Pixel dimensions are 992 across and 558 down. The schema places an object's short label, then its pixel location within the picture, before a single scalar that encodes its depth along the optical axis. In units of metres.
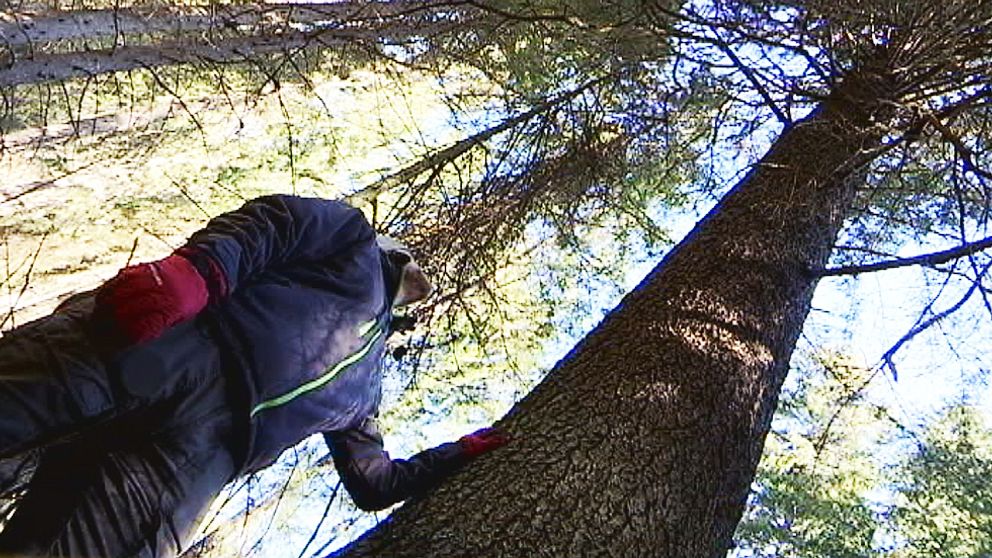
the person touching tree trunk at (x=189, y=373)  1.88
